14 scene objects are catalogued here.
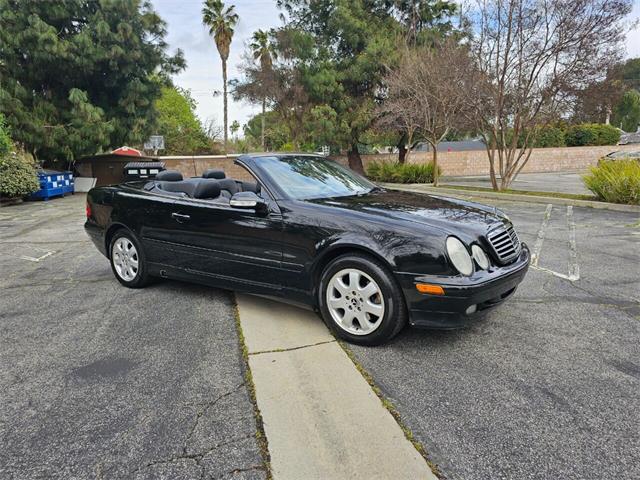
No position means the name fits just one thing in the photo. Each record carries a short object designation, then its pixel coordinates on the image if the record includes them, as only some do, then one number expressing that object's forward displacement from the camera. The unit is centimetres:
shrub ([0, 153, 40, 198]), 1396
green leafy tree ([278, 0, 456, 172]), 2205
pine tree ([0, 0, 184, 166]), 1580
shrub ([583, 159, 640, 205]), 1069
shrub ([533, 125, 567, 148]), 3266
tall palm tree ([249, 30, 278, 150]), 2544
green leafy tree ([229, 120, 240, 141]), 6981
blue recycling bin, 1562
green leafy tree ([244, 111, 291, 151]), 4706
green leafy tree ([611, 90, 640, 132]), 4967
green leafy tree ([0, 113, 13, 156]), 1353
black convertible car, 313
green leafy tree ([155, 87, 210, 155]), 4031
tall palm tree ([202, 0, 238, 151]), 3491
